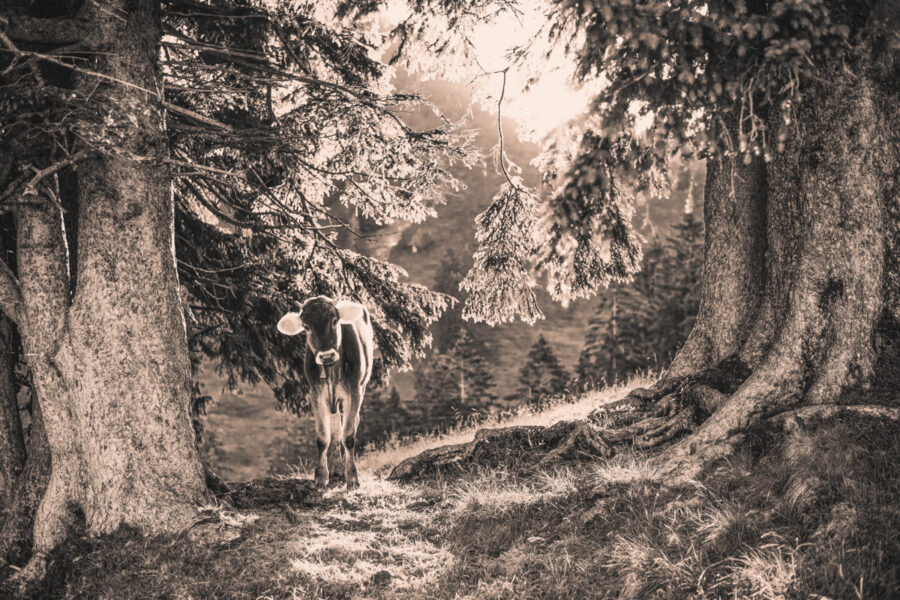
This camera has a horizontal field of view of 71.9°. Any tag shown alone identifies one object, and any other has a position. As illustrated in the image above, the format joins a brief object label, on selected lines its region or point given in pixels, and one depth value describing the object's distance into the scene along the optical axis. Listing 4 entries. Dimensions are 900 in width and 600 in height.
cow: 7.45
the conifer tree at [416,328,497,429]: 48.41
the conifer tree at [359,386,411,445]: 46.80
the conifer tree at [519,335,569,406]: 50.88
